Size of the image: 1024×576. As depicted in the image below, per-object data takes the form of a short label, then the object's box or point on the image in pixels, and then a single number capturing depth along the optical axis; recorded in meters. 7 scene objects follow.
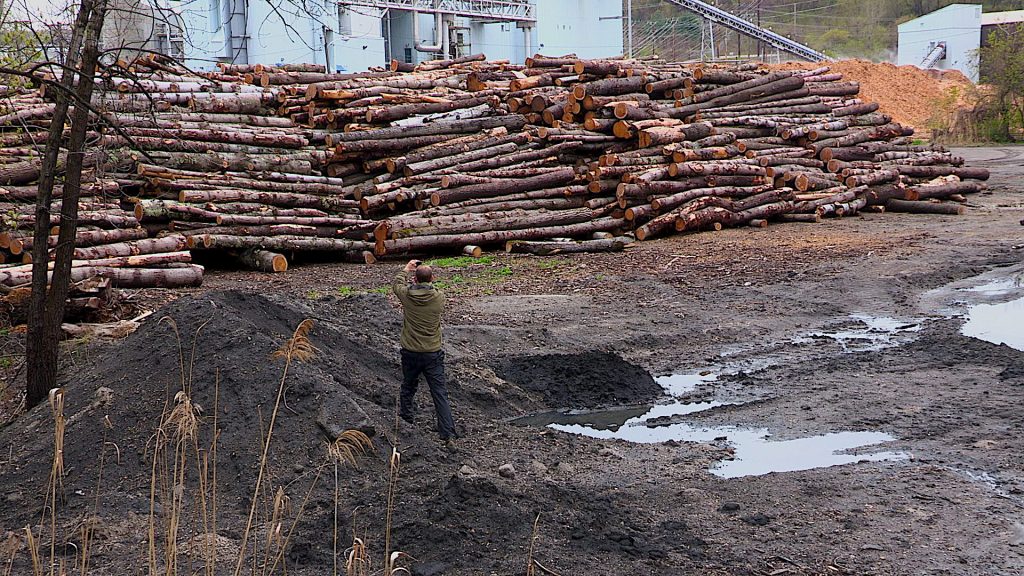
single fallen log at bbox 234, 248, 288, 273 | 15.42
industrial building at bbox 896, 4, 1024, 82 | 52.56
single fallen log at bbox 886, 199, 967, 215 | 20.53
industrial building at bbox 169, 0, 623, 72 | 35.44
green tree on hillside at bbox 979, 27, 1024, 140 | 34.41
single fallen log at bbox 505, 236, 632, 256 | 16.59
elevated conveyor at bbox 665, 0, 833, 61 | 51.06
